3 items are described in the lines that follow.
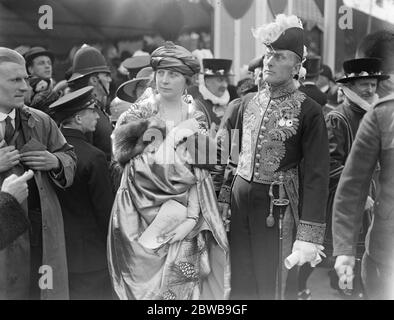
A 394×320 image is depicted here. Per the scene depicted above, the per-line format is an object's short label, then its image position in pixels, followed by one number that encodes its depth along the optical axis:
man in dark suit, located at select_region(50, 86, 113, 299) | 7.35
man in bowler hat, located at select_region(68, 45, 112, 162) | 9.33
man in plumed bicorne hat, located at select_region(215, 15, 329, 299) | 6.84
